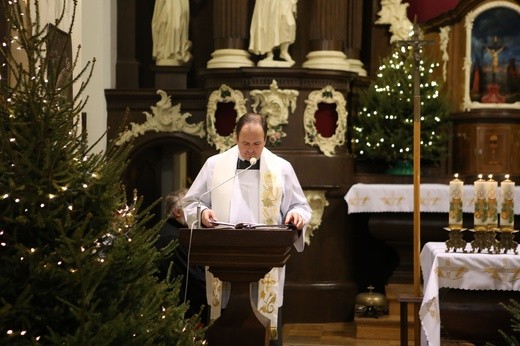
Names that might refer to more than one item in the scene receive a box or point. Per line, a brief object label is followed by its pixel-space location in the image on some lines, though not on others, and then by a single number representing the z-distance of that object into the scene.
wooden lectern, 4.70
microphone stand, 4.91
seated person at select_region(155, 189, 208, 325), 6.00
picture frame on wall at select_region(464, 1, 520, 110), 10.21
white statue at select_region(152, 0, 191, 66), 10.31
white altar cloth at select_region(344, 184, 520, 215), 9.12
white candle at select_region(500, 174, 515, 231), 6.14
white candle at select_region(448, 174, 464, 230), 6.17
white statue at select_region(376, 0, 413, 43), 10.43
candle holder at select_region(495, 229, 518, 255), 6.14
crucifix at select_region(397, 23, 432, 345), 6.05
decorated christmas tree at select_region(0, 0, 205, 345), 2.91
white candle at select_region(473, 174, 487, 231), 6.14
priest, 5.68
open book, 4.82
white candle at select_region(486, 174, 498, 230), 6.12
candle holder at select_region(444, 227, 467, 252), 6.19
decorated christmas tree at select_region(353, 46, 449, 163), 9.56
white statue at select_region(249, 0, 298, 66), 9.61
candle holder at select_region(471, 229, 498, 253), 6.16
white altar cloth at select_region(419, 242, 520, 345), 5.98
